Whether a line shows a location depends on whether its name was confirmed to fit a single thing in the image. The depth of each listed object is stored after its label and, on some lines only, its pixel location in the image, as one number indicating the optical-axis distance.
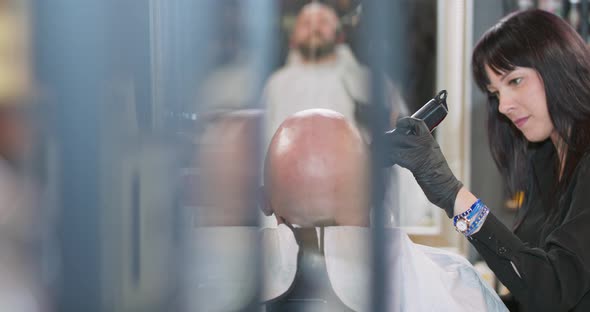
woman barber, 2.27
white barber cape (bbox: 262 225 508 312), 2.15
